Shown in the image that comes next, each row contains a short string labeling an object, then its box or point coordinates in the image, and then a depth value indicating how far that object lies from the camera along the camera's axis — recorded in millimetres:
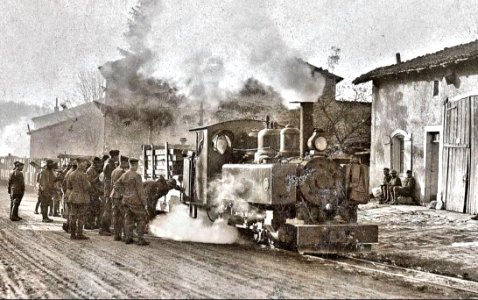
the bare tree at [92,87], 48344
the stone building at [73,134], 41438
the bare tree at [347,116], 27406
